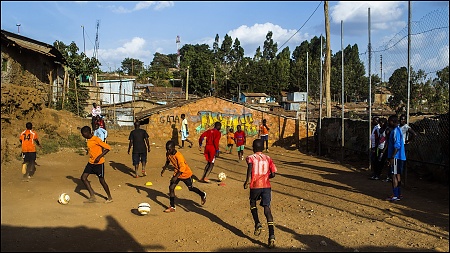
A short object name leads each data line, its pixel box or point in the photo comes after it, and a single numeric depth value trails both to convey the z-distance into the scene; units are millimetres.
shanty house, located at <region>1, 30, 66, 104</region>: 18750
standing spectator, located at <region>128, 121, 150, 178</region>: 12039
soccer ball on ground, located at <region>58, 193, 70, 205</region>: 8267
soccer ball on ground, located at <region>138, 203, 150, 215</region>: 7709
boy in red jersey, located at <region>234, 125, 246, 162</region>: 15922
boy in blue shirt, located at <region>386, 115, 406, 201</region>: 8734
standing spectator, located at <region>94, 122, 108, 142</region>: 12975
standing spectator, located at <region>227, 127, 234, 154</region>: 18975
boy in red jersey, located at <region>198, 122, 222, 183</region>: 11602
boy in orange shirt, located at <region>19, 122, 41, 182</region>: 10609
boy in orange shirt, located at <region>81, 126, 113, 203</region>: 8578
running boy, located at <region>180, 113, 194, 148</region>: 19966
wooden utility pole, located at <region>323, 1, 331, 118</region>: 20000
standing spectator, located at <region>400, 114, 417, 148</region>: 10227
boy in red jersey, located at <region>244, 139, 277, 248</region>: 6297
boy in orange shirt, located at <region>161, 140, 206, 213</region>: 8203
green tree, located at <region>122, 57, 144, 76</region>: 67375
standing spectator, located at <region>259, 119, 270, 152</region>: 19375
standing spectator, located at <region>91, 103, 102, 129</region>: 19750
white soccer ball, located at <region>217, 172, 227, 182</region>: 11701
